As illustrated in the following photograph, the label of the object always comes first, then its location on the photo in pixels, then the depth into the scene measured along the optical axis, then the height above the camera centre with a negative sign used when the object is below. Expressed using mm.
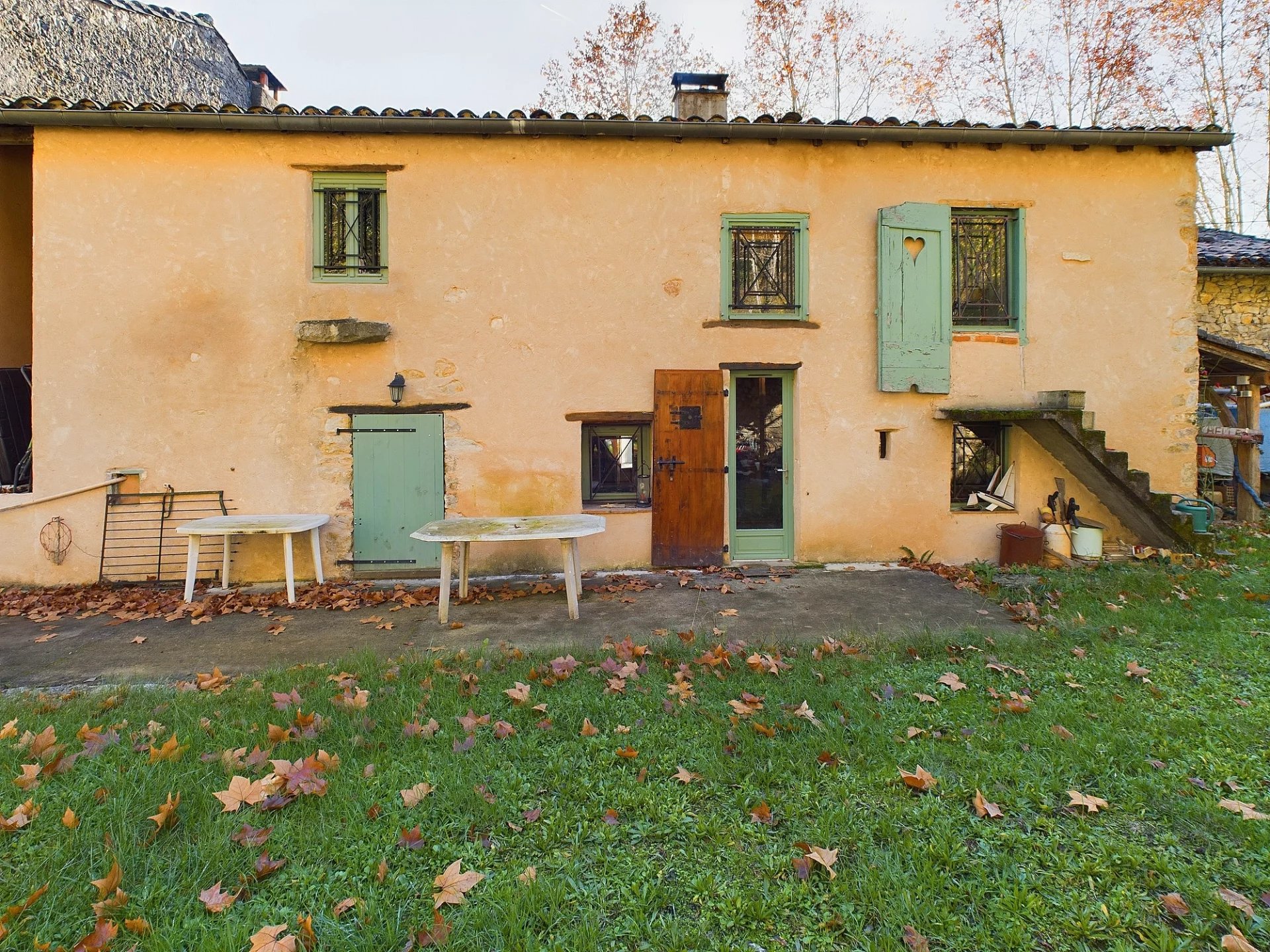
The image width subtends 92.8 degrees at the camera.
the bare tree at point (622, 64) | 14211 +9891
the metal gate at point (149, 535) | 6035 -575
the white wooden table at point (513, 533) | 4617 -429
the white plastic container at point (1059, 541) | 6371 -667
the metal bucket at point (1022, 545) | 6336 -716
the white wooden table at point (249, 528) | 5312 -447
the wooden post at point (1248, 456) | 8023 +301
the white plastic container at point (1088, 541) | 6309 -667
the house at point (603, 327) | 6004 +1592
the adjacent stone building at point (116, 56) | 7879 +6552
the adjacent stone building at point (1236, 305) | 8695 +2502
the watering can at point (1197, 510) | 6266 -338
